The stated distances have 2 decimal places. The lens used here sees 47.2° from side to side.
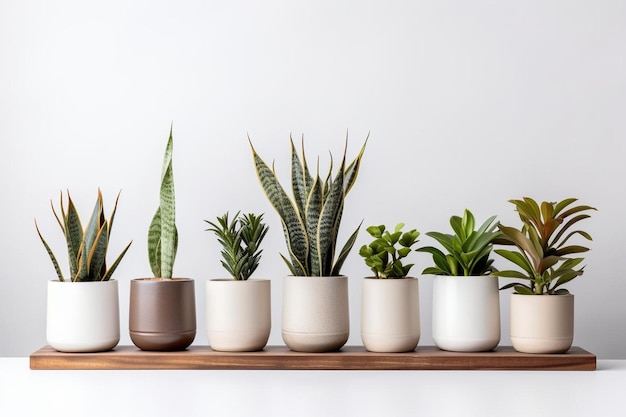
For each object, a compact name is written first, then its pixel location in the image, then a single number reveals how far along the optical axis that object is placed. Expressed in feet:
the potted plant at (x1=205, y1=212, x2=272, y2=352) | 3.87
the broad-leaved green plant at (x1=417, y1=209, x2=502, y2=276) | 3.88
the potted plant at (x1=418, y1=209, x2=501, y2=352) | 3.85
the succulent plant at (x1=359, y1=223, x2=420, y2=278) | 3.88
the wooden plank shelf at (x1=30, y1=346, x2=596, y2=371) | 3.76
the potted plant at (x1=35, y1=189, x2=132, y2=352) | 3.85
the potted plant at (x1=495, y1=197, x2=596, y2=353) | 3.81
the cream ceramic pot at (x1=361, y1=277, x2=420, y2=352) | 3.84
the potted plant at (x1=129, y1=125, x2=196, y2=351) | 3.88
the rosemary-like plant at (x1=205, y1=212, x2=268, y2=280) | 3.96
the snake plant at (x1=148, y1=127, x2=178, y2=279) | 3.97
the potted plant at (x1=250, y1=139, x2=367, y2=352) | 3.83
